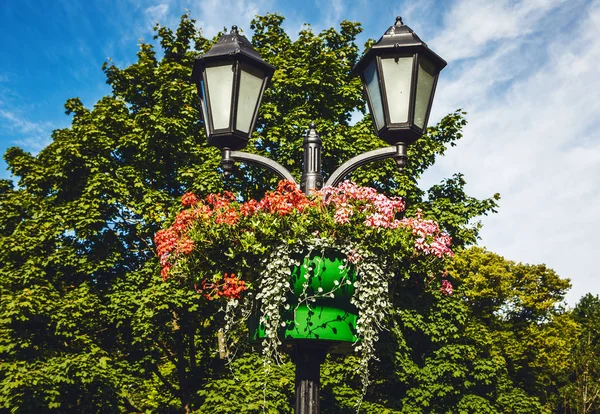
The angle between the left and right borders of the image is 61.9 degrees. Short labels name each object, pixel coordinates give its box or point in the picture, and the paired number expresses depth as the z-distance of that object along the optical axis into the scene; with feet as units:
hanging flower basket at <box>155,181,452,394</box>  9.19
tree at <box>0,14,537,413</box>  40.32
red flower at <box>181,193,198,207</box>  12.74
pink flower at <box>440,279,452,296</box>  13.42
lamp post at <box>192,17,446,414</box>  10.18
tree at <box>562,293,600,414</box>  91.91
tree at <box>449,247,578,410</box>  94.99
